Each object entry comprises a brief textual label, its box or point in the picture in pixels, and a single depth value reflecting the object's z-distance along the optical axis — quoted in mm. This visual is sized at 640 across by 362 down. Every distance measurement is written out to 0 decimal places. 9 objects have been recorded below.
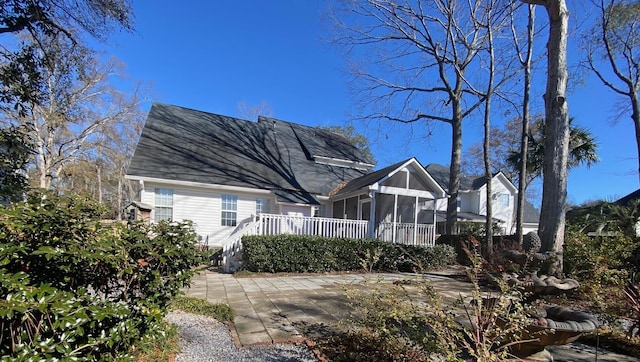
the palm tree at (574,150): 15914
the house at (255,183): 11141
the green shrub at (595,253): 6196
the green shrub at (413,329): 2363
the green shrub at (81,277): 1786
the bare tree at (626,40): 12869
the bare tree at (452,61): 13195
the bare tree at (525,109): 10805
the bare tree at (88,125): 17453
